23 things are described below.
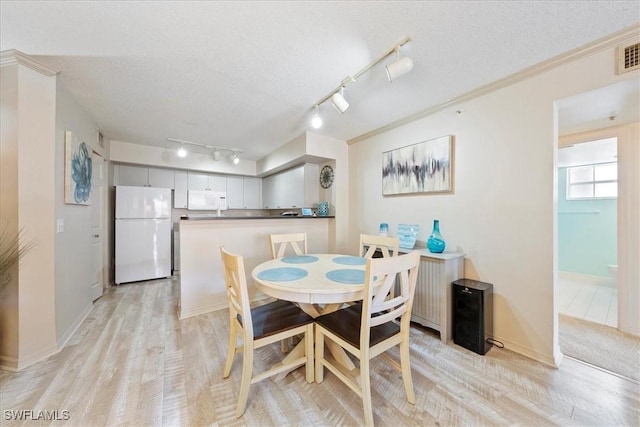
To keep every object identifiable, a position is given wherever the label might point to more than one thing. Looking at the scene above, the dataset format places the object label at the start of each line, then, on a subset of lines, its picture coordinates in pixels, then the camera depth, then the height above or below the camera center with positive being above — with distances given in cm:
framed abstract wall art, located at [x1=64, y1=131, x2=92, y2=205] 211 +40
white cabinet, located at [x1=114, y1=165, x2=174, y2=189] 404 +64
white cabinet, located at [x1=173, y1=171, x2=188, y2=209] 446 +42
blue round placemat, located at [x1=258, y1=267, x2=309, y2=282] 158 -45
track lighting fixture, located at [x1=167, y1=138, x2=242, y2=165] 357 +112
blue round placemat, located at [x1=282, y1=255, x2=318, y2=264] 208 -44
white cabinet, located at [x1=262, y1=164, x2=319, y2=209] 387 +45
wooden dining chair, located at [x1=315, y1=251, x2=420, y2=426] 122 -71
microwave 455 +24
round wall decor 372 +60
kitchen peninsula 261 -46
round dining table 138 -45
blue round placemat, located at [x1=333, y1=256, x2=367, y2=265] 205 -44
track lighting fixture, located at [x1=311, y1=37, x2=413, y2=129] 151 +100
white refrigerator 365 -35
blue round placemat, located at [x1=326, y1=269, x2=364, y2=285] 150 -44
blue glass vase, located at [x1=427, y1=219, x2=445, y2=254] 225 -28
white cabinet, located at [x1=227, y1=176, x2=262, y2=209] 504 +45
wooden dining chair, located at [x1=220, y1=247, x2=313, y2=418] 132 -72
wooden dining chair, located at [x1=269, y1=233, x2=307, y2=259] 242 -30
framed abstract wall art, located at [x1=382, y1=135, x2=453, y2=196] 239 +51
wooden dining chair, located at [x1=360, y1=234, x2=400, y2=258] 216 -30
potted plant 167 -30
